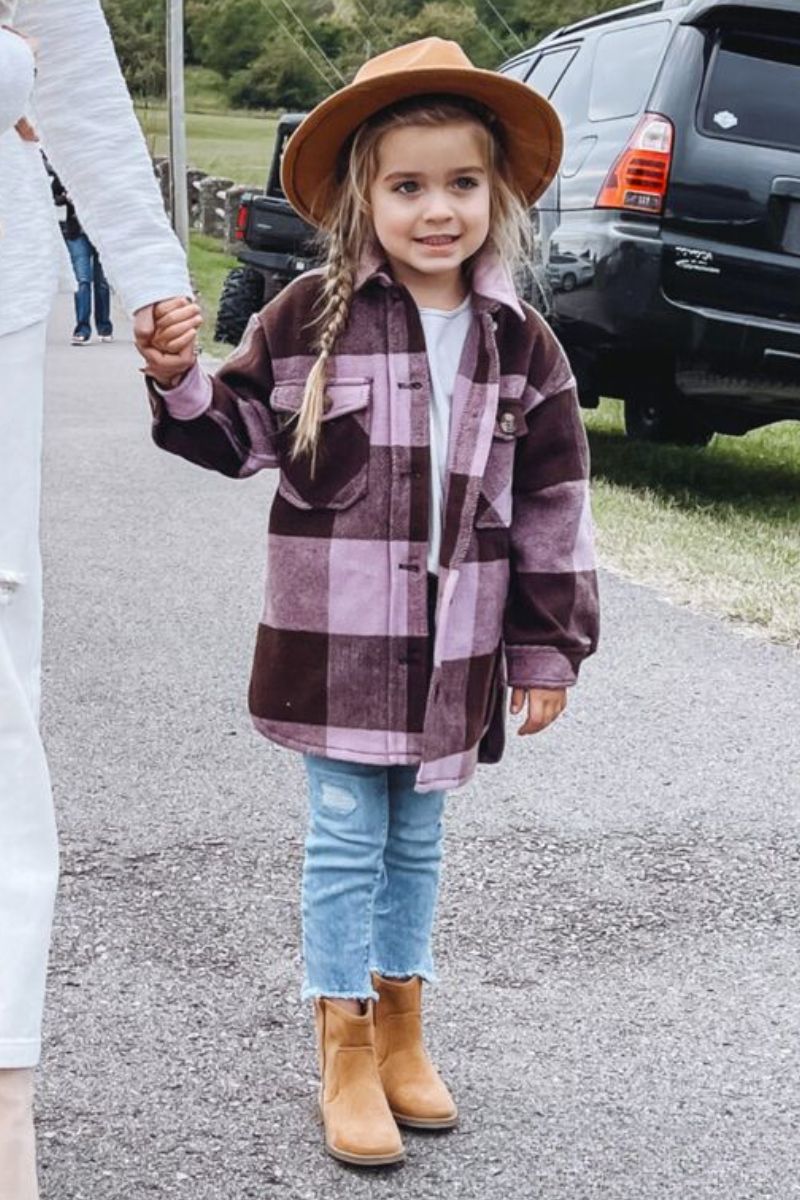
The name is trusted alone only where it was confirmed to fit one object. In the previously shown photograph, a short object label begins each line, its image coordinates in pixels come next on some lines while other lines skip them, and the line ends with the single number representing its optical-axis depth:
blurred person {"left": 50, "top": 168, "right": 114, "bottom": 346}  16.23
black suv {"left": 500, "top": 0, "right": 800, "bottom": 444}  7.04
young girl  2.60
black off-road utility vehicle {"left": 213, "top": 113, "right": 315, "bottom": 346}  15.96
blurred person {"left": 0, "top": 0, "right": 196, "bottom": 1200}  2.07
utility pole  27.59
